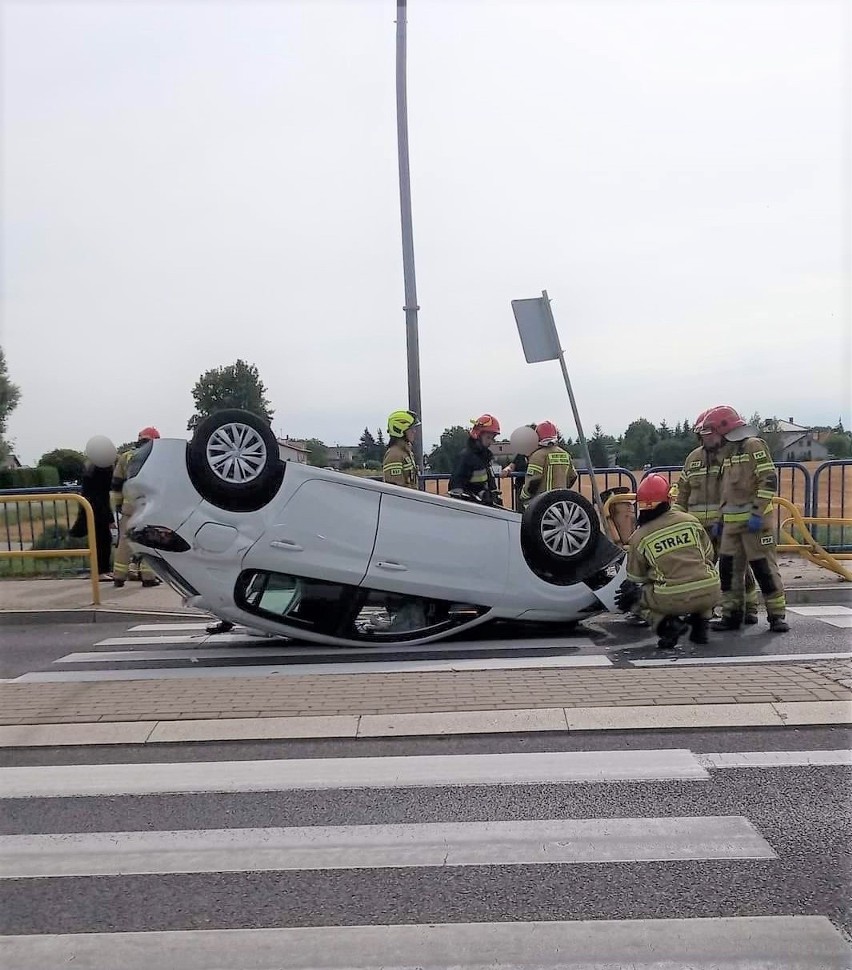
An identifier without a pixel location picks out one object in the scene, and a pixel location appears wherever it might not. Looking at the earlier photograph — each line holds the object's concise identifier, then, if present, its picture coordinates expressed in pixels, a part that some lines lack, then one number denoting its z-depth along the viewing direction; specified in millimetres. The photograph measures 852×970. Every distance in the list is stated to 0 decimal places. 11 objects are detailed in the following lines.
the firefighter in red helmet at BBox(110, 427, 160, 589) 9734
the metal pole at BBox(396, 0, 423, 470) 10094
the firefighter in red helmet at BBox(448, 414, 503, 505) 8398
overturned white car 5984
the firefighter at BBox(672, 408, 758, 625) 7305
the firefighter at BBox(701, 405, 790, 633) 7016
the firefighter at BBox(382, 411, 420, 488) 8477
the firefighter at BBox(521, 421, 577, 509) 8586
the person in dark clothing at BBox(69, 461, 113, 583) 10164
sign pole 8938
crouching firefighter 6297
